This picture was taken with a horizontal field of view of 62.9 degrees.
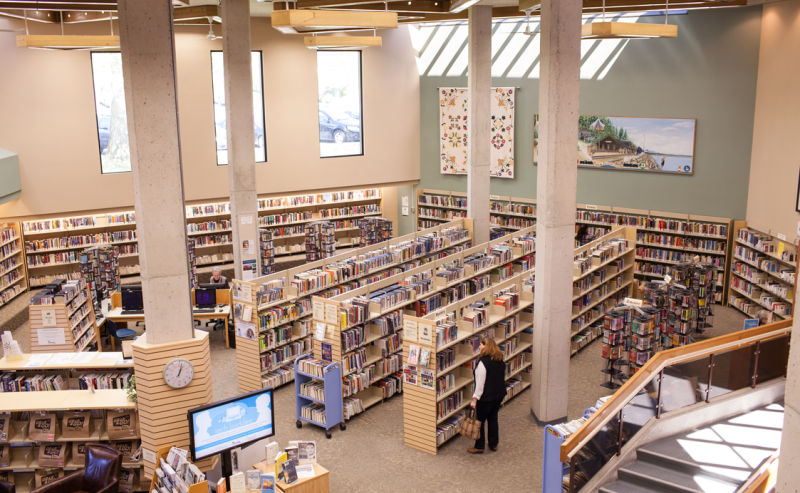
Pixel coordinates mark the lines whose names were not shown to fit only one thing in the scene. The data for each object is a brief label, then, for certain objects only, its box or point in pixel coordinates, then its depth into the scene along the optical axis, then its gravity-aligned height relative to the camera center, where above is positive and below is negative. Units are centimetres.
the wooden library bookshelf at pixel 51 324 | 1036 -283
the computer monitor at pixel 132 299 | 1206 -283
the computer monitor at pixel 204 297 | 1226 -285
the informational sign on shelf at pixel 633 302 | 1055 -263
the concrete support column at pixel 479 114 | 1341 +54
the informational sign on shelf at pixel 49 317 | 1041 -271
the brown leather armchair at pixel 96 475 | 679 -342
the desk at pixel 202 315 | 1187 -307
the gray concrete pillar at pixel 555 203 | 816 -81
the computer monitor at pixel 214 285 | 1243 -269
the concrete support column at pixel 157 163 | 650 -20
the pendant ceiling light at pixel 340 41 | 1164 +178
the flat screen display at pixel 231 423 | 641 -280
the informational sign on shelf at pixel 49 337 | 1034 -299
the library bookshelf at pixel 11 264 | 1377 -255
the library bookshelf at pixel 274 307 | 999 -259
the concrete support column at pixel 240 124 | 1202 +34
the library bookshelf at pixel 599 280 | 1180 -267
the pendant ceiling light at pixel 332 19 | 788 +150
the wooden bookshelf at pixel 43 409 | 747 -307
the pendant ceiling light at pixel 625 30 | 980 +167
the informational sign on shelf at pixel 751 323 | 967 -272
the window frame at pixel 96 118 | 1453 +58
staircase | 638 -324
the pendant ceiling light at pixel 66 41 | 1085 +170
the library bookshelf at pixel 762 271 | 1223 -263
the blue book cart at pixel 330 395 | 877 -341
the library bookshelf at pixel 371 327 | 909 -265
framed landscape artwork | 1482 -12
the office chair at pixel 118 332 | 1167 -334
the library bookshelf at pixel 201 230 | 1484 -210
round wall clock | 699 -244
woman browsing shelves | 802 -294
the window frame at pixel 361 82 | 1750 +158
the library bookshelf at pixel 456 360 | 835 -305
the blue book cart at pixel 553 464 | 659 -327
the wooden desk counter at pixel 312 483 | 641 -334
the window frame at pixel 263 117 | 1641 +63
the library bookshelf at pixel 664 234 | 1438 -216
